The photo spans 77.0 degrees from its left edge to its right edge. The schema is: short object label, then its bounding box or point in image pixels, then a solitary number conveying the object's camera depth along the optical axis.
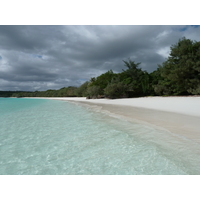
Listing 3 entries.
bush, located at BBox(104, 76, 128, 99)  29.41
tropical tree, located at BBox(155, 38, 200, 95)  19.71
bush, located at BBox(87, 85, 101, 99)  34.91
